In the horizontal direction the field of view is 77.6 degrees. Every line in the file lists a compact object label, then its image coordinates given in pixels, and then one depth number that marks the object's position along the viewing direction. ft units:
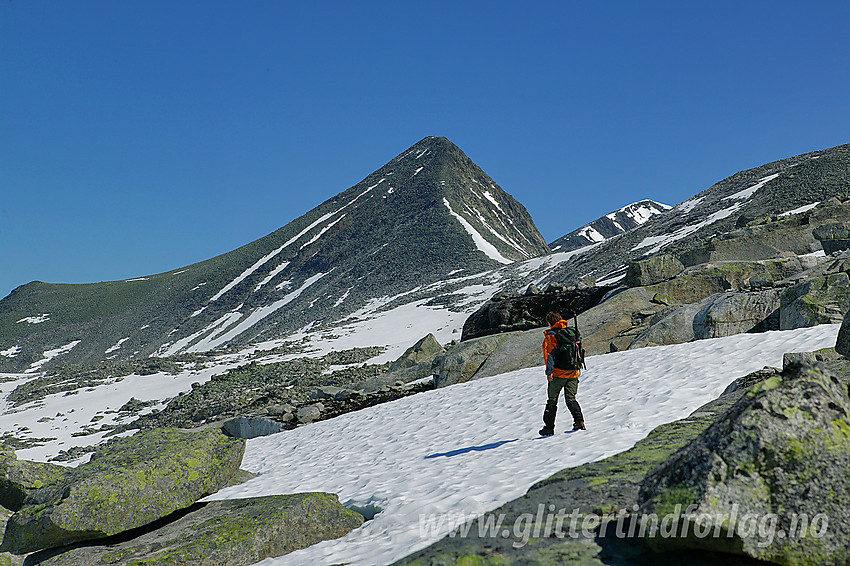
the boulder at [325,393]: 75.94
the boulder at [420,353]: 89.61
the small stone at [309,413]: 65.72
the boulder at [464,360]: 67.26
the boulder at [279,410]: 68.39
